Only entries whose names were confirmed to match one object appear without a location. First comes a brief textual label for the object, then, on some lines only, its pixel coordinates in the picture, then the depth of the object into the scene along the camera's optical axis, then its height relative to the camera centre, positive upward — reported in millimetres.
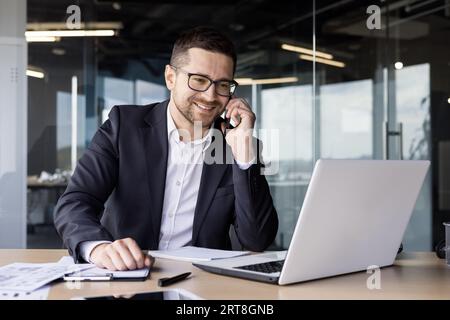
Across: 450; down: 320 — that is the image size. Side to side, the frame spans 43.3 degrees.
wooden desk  1235 -274
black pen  1311 -263
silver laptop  1198 -127
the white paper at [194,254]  1698 -267
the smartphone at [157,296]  1161 -267
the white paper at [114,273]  1374 -257
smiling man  2033 -1
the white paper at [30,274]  1265 -259
